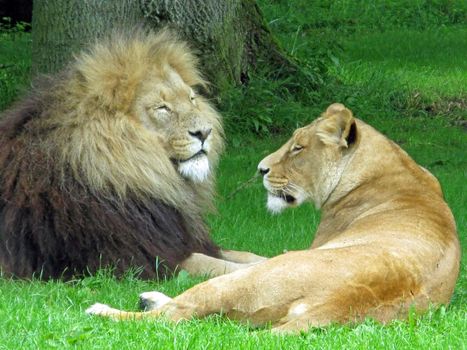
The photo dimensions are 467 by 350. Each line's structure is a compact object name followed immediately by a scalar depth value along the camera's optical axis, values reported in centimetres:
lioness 959
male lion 1272
